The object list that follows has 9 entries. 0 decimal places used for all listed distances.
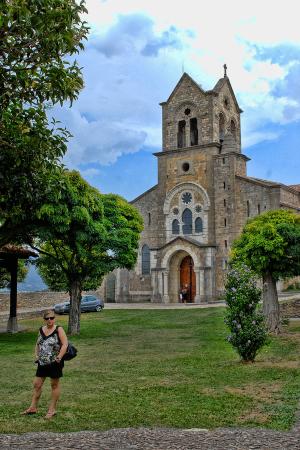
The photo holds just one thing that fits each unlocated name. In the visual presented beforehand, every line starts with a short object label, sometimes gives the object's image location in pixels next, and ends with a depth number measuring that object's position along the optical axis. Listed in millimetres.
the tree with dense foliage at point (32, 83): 8328
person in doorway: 42000
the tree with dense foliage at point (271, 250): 19328
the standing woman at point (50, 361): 8445
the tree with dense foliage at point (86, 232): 18008
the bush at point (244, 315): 13461
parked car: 34656
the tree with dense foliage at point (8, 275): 38219
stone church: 40531
